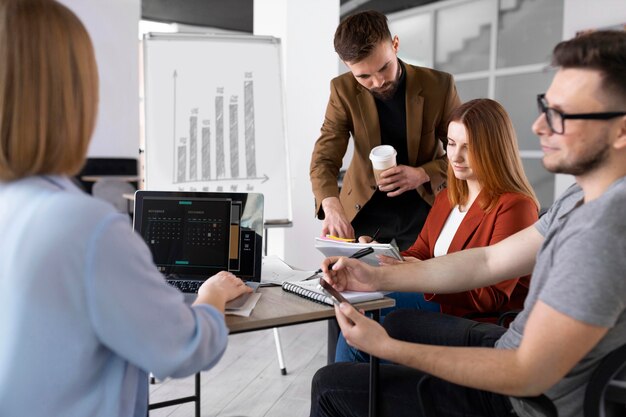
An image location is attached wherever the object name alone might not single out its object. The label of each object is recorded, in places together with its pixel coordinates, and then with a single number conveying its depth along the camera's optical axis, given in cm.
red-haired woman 180
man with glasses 95
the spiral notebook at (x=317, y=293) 150
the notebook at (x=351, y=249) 164
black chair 102
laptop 172
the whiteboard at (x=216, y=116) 276
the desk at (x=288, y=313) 133
